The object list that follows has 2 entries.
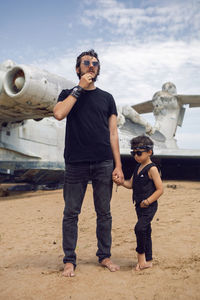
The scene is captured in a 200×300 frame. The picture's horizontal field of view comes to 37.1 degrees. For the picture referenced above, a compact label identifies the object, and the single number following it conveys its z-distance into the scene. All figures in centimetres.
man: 251
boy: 238
